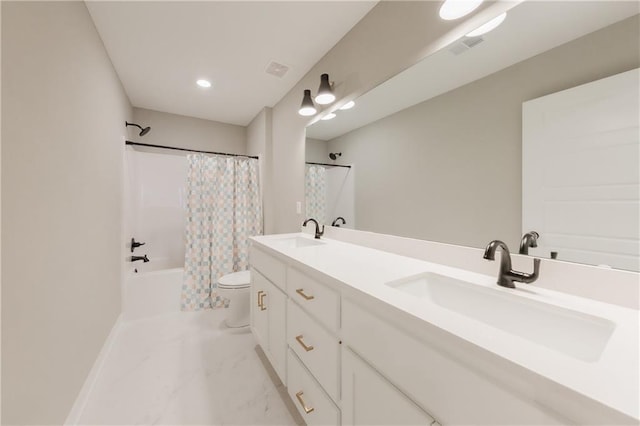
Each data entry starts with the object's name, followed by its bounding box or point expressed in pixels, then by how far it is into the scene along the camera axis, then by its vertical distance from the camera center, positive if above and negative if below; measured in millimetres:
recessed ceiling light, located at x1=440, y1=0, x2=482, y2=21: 971 +828
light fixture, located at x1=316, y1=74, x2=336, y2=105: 1695 +826
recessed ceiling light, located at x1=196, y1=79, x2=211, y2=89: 2287 +1214
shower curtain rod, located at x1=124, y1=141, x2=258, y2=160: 2348 +659
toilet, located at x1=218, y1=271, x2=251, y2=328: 2217 -814
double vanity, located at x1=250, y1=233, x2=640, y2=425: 417 -326
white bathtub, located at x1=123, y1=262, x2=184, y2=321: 2365 -837
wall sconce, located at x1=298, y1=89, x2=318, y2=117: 1884 +823
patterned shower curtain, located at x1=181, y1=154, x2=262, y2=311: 2617 -124
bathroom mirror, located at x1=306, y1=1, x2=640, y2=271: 732 +389
